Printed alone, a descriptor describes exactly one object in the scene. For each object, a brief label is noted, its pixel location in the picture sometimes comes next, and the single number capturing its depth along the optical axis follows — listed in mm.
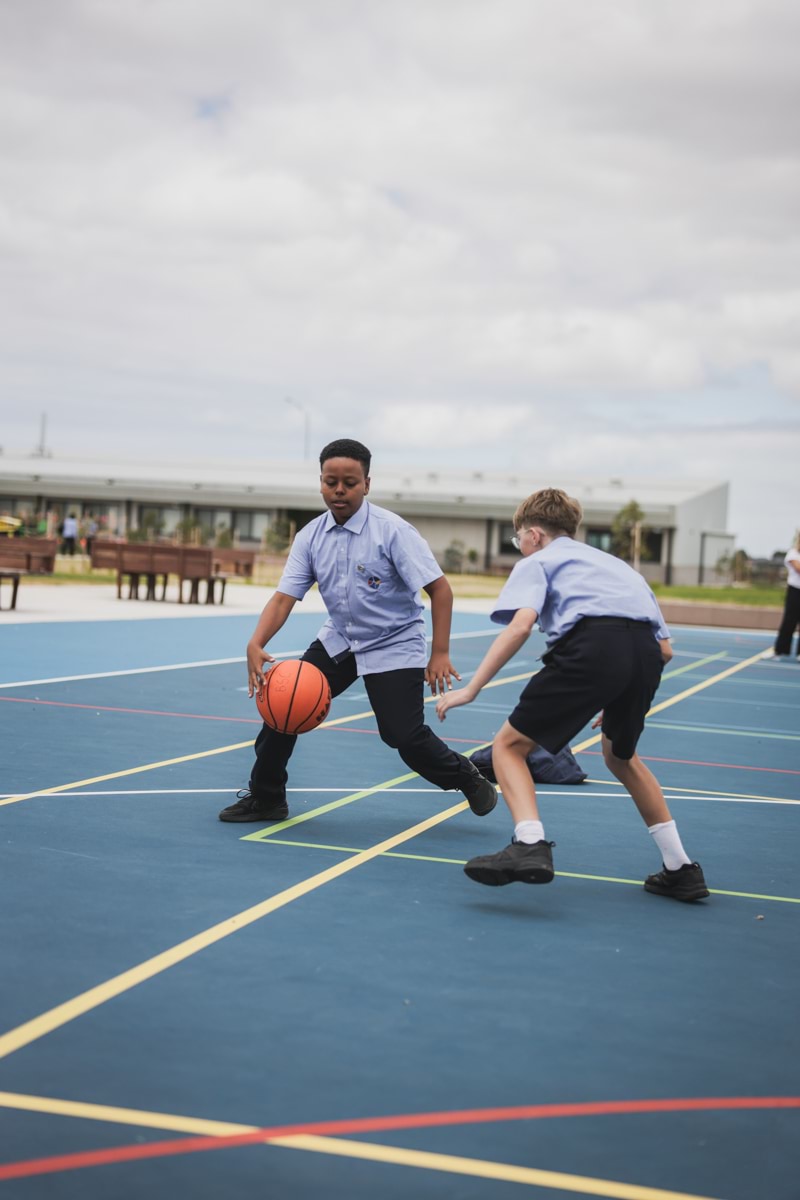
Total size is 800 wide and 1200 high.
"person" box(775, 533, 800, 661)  20891
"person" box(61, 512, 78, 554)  46281
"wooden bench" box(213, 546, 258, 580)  39125
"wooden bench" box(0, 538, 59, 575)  25406
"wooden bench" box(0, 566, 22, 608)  22547
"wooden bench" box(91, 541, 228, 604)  28453
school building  65500
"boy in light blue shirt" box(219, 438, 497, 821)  6758
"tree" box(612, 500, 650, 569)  61312
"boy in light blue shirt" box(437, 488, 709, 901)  5555
